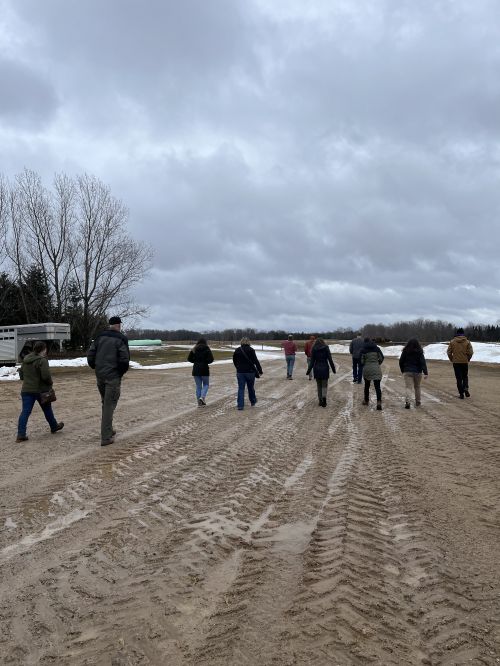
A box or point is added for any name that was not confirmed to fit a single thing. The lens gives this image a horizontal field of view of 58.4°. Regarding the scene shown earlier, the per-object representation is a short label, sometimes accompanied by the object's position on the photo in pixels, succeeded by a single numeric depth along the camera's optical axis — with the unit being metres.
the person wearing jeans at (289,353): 19.30
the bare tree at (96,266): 36.56
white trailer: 28.78
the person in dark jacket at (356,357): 16.53
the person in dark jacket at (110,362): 7.72
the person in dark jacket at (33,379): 8.11
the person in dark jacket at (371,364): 11.55
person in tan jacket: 13.04
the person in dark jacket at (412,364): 11.45
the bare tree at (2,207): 33.81
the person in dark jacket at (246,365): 11.76
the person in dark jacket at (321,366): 11.70
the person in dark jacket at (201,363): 11.78
